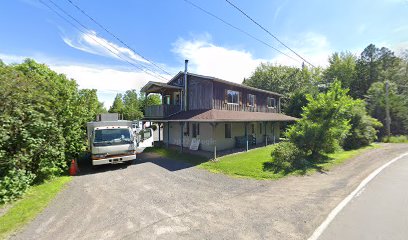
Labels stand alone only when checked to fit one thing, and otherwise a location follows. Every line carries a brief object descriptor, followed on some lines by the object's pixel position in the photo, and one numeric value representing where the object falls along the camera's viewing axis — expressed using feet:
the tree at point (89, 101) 46.34
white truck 39.22
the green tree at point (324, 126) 46.24
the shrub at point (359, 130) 64.44
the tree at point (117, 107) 220.02
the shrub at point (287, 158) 39.63
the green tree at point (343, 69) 139.74
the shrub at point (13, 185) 24.39
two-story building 59.26
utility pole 85.92
